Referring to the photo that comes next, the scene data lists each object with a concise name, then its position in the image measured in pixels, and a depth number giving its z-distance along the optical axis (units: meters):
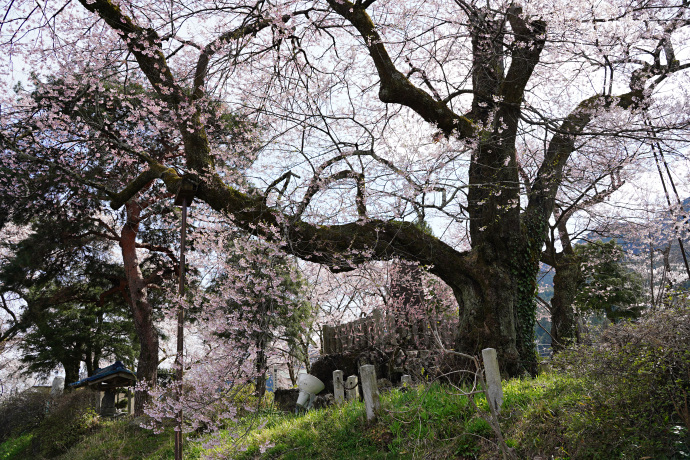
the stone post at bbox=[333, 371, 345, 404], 6.81
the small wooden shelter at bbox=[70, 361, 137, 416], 12.54
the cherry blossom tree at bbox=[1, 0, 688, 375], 5.75
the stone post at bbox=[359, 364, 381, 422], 5.28
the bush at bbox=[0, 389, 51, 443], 12.26
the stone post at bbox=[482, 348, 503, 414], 4.21
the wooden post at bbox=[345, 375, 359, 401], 6.88
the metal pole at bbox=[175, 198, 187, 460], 4.57
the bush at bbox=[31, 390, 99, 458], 10.08
